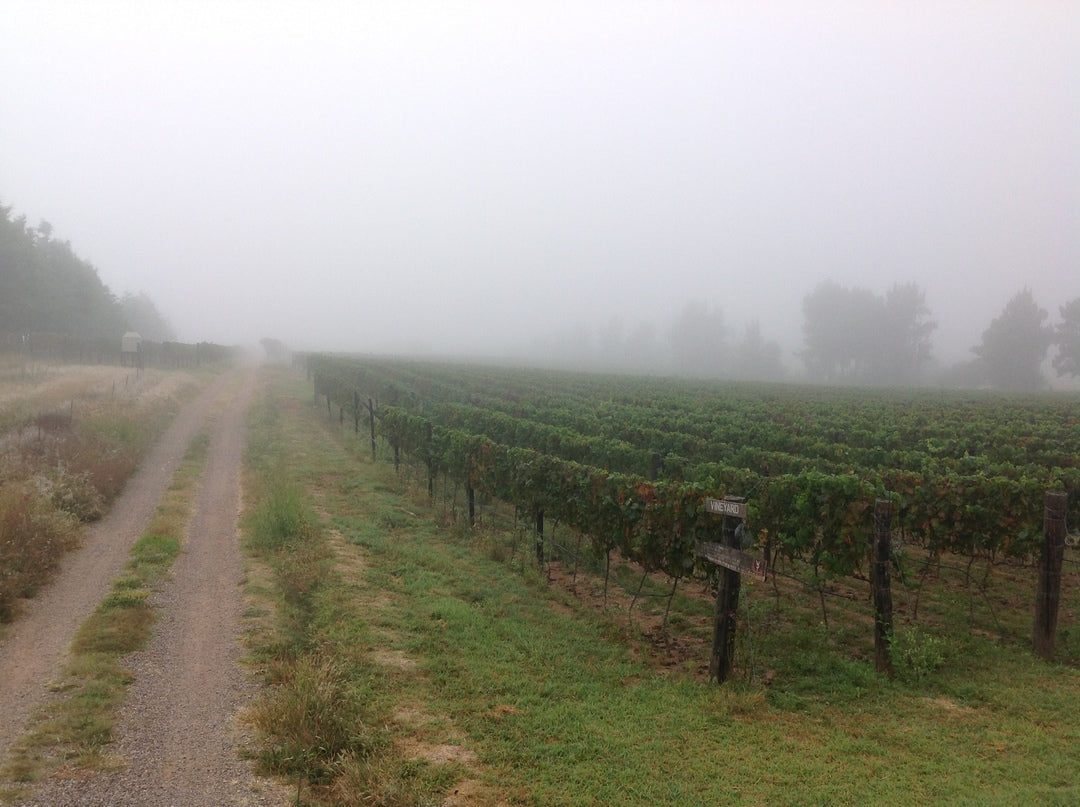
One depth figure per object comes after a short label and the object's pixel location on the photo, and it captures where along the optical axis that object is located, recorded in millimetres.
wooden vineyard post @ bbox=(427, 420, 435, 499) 18703
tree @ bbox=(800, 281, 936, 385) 100000
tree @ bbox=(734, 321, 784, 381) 116875
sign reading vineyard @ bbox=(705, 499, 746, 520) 7783
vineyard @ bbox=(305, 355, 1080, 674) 9516
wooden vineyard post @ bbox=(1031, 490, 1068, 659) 8531
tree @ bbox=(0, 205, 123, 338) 46438
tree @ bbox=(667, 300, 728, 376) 130625
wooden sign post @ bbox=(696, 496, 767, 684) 7875
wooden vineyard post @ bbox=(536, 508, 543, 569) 13383
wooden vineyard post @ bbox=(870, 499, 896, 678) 8234
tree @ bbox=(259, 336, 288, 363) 110800
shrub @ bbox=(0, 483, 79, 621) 10289
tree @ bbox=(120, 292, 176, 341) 96000
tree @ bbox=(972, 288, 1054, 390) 84188
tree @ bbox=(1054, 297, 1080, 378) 81312
